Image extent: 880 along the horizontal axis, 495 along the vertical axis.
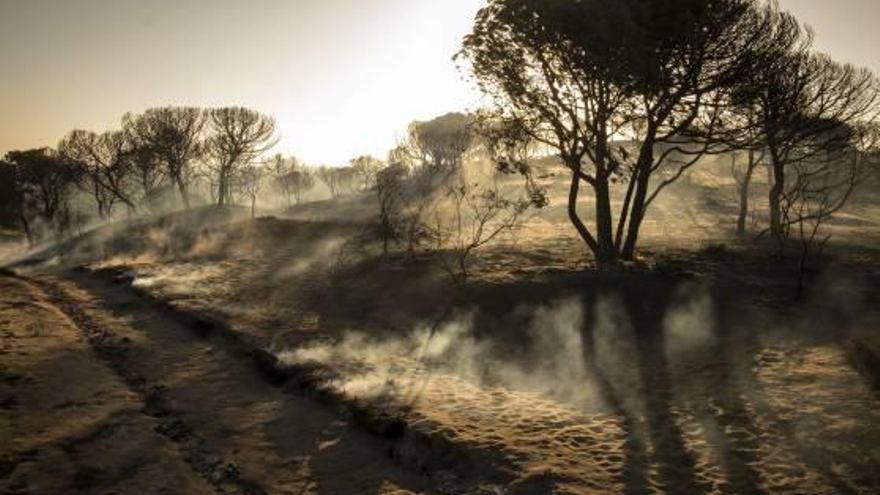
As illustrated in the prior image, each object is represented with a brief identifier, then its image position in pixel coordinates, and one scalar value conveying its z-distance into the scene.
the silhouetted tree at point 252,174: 86.95
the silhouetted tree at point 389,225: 30.80
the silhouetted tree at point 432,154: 62.18
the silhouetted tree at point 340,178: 114.56
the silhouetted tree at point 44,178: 62.09
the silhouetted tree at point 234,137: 62.00
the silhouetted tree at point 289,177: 101.34
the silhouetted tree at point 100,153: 62.00
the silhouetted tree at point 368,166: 102.94
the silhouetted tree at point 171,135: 60.34
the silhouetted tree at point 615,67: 21.16
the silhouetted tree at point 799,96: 25.23
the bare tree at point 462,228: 26.27
